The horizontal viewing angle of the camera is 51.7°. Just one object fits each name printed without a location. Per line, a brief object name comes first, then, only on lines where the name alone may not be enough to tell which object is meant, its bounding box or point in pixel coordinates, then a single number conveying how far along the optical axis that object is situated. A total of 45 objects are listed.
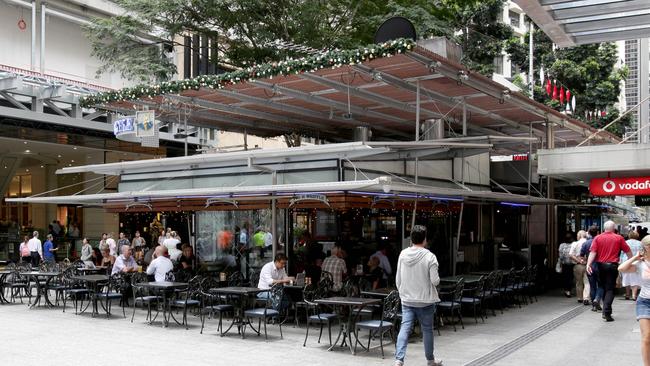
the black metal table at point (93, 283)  12.95
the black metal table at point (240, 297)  10.84
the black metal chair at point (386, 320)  9.12
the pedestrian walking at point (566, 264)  16.20
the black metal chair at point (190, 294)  11.71
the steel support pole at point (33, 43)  22.89
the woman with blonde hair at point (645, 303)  6.82
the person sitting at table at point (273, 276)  11.66
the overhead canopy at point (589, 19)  8.27
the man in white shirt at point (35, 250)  21.27
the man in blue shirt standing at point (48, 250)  22.78
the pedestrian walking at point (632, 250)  14.96
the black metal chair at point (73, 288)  13.48
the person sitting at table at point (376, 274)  13.87
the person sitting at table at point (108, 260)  16.61
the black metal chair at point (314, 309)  9.88
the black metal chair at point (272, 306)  10.42
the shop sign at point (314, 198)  12.10
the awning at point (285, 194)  10.41
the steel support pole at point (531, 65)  33.15
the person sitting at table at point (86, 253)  19.55
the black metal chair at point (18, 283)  14.97
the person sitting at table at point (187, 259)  15.29
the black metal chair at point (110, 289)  12.77
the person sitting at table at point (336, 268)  12.60
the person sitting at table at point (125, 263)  14.41
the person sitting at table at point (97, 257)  19.64
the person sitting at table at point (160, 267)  13.22
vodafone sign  13.87
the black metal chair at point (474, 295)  11.74
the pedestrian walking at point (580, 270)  14.60
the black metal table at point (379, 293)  10.70
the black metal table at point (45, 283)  14.10
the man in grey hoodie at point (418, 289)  7.89
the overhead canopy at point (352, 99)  11.22
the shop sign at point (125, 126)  16.71
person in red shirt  12.20
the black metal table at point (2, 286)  14.74
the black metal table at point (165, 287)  11.76
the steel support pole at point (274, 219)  13.15
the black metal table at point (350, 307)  9.31
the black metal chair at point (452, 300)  11.08
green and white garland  10.31
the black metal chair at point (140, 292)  12.25
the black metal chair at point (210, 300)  11.07
